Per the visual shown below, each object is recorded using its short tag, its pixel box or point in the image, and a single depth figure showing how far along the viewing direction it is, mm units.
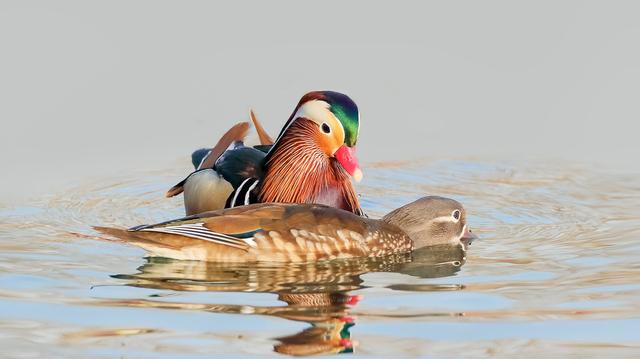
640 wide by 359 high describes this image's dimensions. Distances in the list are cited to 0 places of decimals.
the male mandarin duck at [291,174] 19953
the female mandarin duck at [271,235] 16984
